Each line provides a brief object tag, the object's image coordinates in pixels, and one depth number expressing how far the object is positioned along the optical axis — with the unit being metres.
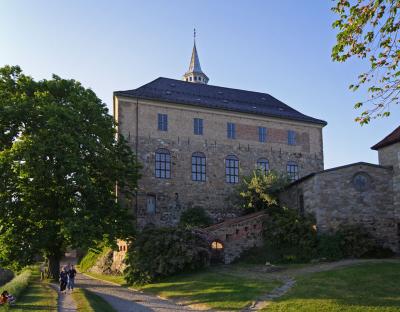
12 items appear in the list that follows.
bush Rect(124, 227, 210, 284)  23.83
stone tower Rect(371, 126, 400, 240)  27.83
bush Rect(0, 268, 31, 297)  19.17
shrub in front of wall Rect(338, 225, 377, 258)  25.81
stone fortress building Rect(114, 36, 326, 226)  32.84
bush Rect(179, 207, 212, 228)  32.47
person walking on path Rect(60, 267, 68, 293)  21.28
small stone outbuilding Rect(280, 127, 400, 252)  27.42
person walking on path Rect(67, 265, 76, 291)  21.91
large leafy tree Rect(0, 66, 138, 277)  22.75
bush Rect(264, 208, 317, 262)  26.15
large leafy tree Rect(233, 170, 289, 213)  30.98
